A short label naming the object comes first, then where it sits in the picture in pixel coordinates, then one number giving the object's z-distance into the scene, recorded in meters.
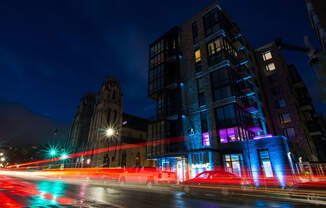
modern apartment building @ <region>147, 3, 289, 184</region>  21.80
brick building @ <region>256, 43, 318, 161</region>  31.94
